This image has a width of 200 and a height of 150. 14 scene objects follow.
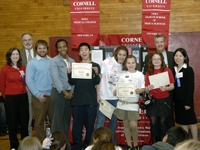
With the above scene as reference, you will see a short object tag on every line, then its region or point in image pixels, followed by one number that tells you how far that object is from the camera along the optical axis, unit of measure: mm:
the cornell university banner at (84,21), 5328
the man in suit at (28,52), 4977
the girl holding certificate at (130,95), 4223
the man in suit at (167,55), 4457
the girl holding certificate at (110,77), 4414
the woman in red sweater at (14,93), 4551
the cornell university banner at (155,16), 5176
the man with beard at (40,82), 4566
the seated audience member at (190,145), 1637
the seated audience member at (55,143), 2746
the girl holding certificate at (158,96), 4180
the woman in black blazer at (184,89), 4250
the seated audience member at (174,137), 2602
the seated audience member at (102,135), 2871
